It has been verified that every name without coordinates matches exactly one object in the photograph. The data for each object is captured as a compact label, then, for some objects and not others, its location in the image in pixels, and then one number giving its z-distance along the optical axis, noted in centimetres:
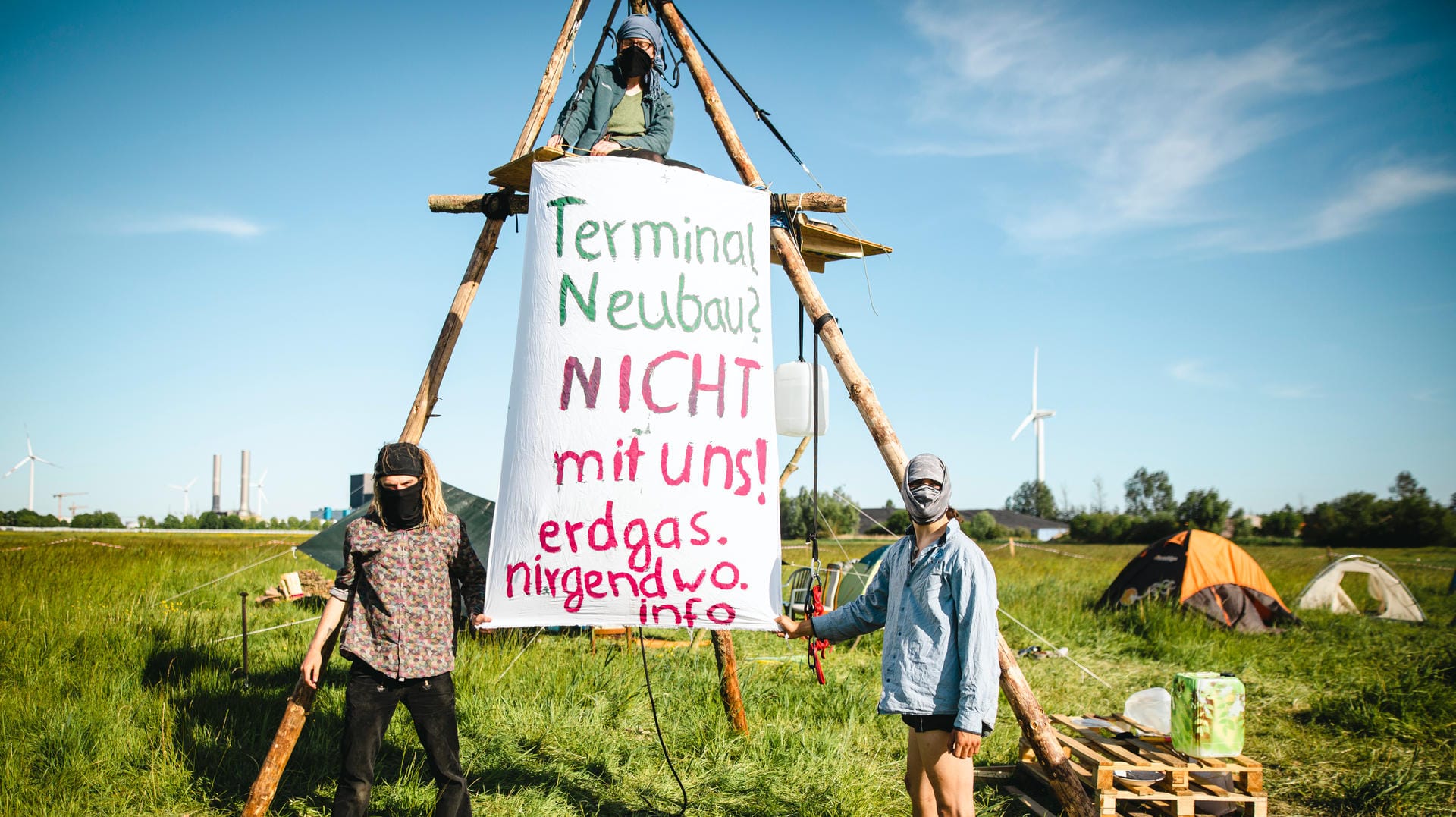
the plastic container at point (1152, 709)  575
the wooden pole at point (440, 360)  377
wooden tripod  359
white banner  339
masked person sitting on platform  445
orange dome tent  1065
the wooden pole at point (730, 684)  547
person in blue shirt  292
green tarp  1034
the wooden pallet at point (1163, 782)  406
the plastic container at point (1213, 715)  420
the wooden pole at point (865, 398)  358
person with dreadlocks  321
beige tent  1334
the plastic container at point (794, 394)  471
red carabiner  375
